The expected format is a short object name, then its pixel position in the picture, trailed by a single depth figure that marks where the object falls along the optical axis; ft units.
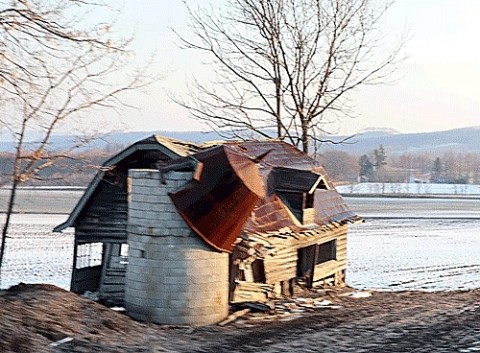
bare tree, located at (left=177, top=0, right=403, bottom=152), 105.19
